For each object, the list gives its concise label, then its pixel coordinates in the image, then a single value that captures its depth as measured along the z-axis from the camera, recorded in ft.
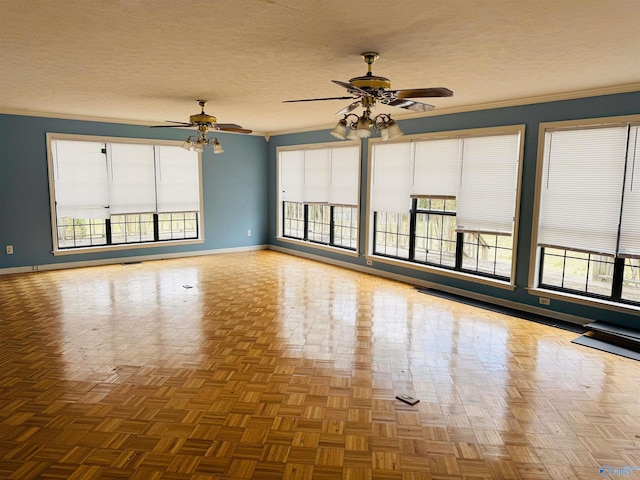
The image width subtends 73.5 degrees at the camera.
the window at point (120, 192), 23.04
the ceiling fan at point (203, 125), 16.87
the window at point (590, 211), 13.64
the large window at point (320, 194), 23.86
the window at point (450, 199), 17.01
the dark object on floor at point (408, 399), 9.87
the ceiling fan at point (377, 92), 9.76
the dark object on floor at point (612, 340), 12.92
